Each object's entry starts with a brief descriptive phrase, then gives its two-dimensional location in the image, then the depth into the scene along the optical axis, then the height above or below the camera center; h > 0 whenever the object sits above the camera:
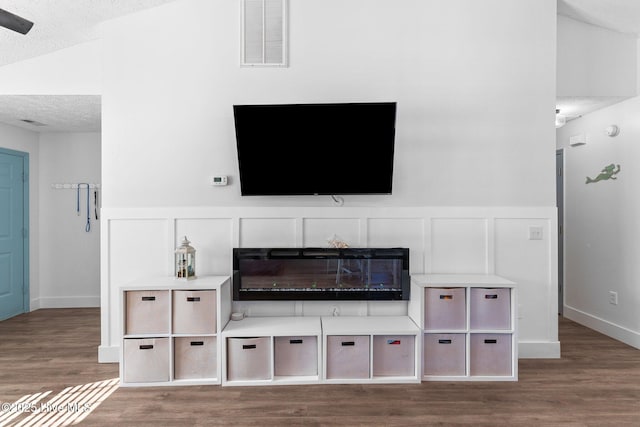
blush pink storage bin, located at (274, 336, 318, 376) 3.07 -1.05
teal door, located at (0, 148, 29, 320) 4.83 -0.23
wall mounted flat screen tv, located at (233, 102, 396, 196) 3.25 +0.53
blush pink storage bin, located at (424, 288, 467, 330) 3.13 -0.72
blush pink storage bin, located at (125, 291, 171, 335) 3.04 -0.72
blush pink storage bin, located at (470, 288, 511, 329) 3.13 -0.71
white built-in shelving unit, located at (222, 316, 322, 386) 3.03 -1.04
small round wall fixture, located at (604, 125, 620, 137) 4.08 +0.83
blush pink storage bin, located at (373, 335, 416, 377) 3.08 -1.05
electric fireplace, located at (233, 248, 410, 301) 3.43 -0.50
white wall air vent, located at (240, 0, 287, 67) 3.50 +1.53
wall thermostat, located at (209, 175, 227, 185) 3.48 +0.29
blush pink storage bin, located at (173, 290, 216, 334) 3.05 -0.72
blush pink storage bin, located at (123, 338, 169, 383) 3.03 -1.06
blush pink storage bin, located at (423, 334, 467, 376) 3.12 -1.06
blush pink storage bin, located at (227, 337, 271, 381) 3.03 -1.06
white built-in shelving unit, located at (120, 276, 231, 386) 3.03 -0.87
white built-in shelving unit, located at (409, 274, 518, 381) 3.12 -0.86
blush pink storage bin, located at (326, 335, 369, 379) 3.05 -1.04
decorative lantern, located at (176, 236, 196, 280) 3.25 -0.39
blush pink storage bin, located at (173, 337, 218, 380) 3.06 -1.06
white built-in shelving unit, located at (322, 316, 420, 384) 3.05 -1.04
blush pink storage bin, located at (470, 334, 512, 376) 3.13 -1.06
